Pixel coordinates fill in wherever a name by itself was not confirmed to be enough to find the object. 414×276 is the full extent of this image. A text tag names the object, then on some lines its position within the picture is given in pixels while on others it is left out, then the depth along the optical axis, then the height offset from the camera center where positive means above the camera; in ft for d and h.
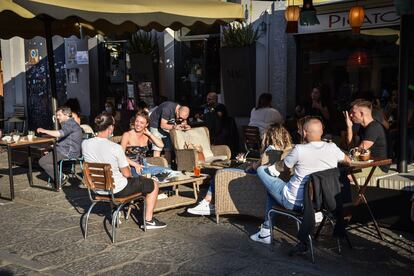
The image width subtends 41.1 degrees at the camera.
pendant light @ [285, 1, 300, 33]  27.96 +3.19
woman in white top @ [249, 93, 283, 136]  29.99 -1.95
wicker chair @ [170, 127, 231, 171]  26.03 -3.46
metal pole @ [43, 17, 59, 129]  29.63 +0.72
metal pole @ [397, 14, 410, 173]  20.35 -0.48
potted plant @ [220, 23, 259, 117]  34.65 +0.84
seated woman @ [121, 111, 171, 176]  22.21 -2.66
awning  24.47 +3.34
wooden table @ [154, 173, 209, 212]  21.11 -4.79
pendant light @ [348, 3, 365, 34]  26.84 +3.02
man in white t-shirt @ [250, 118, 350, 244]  16.47 -2.46
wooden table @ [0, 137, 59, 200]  24.99 -2.90
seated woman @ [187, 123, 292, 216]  19.54 -2.19
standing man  29.71 -2.18
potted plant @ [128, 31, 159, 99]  41.22 +1.84
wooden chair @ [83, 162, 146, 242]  18.12 -3.46
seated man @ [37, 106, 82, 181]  27.12 -2.97
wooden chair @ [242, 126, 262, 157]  29.66 -3.21
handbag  26.98 -3.40
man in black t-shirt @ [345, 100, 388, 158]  19.54 -1.84
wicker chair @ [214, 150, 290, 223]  19.30 -4.01
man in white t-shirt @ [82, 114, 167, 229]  18.80 -2.66
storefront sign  28.63 +3.11
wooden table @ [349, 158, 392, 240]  17.43 -3.23
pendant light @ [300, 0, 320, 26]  28.07 +3.27
